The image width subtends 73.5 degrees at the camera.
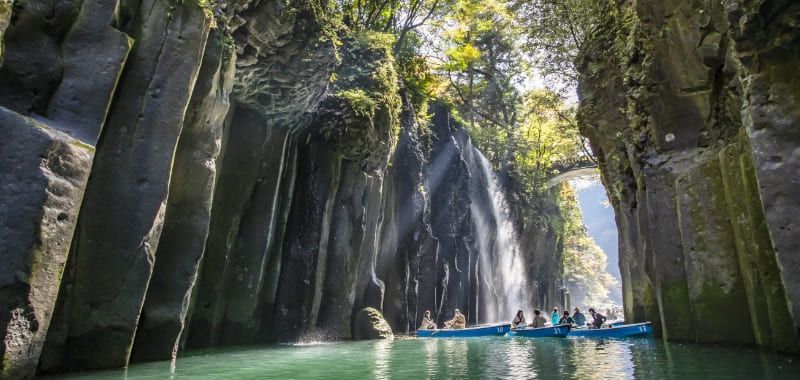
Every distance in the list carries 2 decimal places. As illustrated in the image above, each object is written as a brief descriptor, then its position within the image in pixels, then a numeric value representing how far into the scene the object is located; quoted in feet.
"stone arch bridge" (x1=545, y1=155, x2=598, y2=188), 112.16
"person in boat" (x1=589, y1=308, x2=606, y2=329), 56.34
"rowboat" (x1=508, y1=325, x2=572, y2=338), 52.60
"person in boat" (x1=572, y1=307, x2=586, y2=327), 69.51
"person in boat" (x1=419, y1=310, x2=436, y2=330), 61.11
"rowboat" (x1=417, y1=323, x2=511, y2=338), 56.85
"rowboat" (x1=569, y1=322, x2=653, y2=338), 45.63
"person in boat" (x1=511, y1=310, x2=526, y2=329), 60.85
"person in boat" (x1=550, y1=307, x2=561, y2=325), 63.16
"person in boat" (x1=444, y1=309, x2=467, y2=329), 60.85
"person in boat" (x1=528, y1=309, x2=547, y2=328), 56.90
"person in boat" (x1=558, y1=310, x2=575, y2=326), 58.54
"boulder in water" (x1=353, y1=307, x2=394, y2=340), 55.31
